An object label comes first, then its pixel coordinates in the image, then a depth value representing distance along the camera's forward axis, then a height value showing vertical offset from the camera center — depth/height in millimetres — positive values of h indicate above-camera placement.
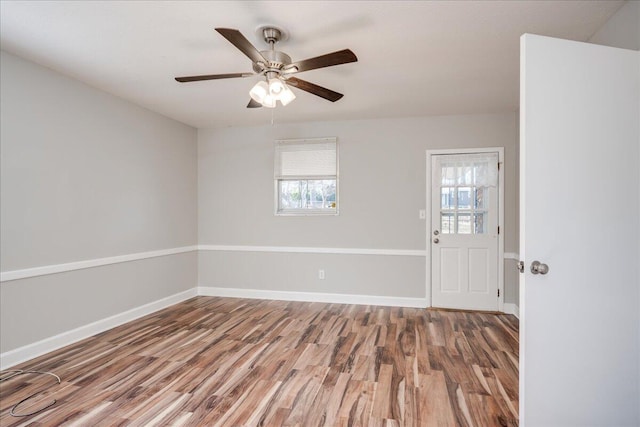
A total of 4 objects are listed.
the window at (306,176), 4598 +512
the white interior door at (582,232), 1557 -80
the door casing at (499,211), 4137 +42
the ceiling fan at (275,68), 2031 +932
